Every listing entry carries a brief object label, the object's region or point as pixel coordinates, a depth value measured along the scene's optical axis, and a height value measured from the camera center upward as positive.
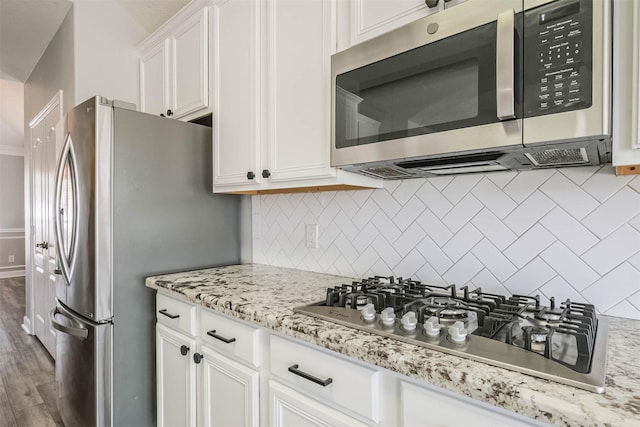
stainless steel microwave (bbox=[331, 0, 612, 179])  0.81 +0.34
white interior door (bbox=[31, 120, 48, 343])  3.20 -0.08
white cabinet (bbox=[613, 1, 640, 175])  0.78 +0.29
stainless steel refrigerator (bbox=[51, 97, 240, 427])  1.63 -0.14
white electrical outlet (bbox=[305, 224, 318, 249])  1.85 -0.12
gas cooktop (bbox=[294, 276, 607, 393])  0.71 -0.30
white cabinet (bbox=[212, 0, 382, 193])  1.41 +0.54
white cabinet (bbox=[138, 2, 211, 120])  1.97 +0.93
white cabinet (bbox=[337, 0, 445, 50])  1.14 +0.68
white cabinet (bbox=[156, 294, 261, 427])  1.21 -0.61
